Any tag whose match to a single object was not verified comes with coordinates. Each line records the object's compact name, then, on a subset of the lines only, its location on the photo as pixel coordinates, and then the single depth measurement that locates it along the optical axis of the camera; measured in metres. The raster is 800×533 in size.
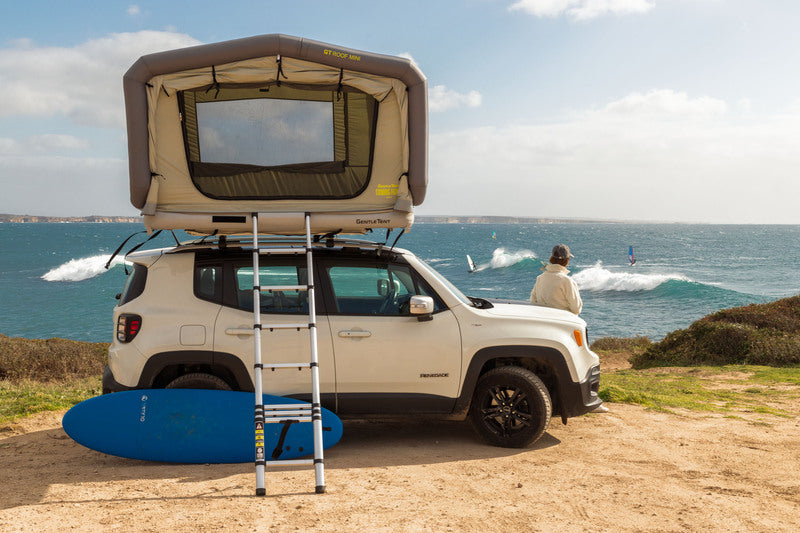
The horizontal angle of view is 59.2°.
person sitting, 7.65
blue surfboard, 5.93
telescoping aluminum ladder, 5.22
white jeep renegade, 6.11
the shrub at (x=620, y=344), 19.33
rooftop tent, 6.08
